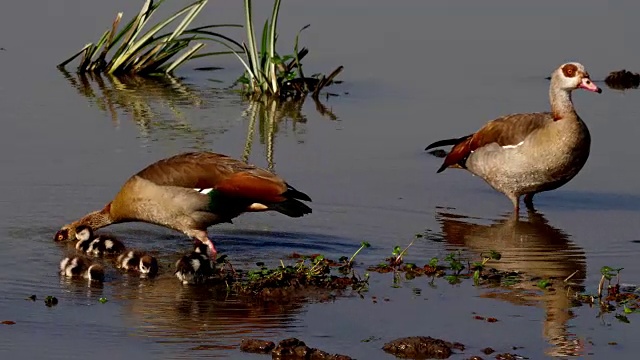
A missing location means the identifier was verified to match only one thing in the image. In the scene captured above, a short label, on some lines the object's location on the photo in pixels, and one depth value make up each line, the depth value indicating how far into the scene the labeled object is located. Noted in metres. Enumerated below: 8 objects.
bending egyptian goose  19.42
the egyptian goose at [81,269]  17.39
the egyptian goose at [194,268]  17.06
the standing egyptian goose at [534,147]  22.92
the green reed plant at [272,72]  28.59
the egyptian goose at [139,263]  17.77
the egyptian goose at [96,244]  19.23
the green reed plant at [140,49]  30.25
